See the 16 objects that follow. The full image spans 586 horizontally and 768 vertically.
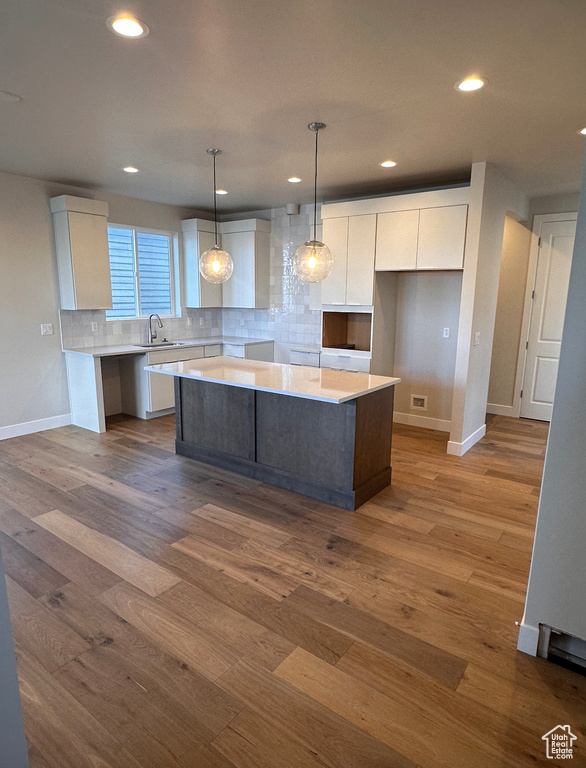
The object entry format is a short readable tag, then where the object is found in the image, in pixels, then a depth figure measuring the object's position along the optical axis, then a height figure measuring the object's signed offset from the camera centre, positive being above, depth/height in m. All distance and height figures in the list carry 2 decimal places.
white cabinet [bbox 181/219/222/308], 5.93 +0.52
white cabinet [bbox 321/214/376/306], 4.65 +0.42
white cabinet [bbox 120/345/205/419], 5.23 -1.04
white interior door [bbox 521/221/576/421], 5.04 -0.18
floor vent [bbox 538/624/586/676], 1.84 -1.43
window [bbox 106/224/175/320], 5.44 +0.31
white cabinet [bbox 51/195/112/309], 4.60 +0.47
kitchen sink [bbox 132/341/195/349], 5.50 -0.59
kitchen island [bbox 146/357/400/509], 3.16 -0.97
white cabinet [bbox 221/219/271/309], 5.90 +0.51
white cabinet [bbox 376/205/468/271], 4.07 +0.58
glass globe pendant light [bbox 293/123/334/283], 3.34 +0.28
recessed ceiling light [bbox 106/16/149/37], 1.85 +1.13
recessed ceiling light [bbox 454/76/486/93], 2.31 +1.13
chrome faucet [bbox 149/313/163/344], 5.74 -0.43
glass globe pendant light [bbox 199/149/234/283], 3.70 +0.27
